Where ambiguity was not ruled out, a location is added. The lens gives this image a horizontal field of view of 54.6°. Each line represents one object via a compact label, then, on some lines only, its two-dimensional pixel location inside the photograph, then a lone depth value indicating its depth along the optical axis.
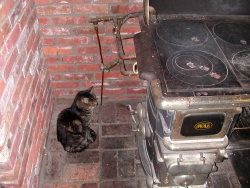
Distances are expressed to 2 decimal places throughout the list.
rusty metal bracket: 1.80
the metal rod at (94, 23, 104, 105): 2.27
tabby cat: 2.30
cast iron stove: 1.28
